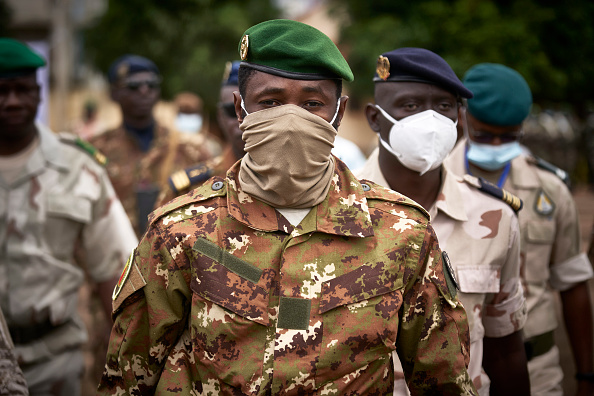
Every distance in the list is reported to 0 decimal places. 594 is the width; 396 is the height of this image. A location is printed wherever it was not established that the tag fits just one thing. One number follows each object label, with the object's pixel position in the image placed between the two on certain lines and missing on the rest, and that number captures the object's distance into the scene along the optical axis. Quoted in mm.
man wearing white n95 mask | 2941
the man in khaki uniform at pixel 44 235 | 3840
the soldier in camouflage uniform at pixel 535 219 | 3998
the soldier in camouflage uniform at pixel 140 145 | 6391
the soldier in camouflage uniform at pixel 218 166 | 4133
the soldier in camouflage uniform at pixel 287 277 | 2086
